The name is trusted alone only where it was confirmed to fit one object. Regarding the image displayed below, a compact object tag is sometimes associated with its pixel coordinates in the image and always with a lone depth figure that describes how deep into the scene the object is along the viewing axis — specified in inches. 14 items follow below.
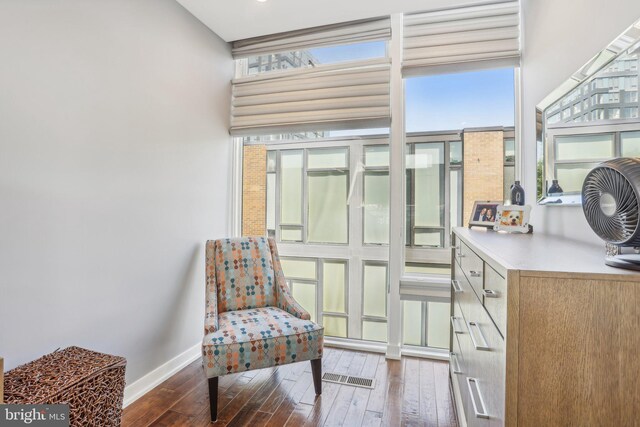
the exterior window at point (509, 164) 95.1
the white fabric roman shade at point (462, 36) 91.8
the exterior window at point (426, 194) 101.7
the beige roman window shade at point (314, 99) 102.6
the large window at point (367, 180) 98.9
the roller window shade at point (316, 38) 102.6
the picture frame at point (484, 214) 79.1
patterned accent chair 73.4
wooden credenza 28.2
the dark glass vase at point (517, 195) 78.8
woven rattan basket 49.0
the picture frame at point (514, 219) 71.0
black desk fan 29.8
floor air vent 87.0
